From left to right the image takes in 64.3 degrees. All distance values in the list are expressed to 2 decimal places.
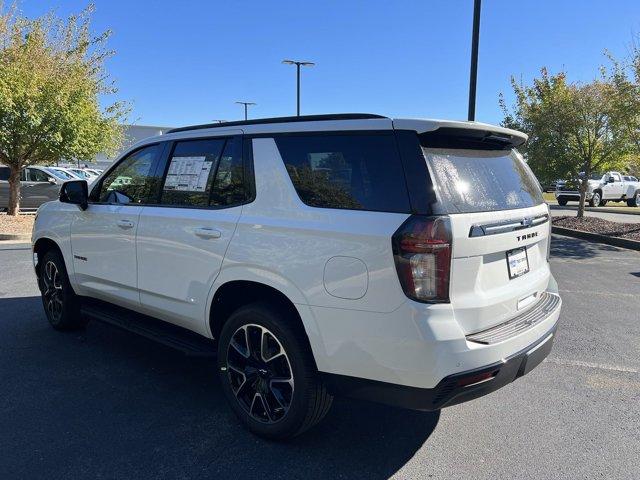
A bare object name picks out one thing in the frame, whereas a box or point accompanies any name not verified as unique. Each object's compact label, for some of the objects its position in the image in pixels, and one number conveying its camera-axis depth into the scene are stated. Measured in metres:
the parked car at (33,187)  16.95
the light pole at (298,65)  27.86
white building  45.21
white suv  2.47
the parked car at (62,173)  19.10
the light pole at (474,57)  11.02
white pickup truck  25.03
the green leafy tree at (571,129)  13.58
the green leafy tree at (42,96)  11.56
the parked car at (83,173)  22.71
